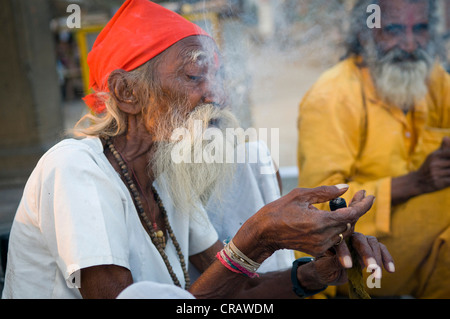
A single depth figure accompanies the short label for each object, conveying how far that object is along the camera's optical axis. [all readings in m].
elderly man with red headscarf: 1.37
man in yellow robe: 2.22
